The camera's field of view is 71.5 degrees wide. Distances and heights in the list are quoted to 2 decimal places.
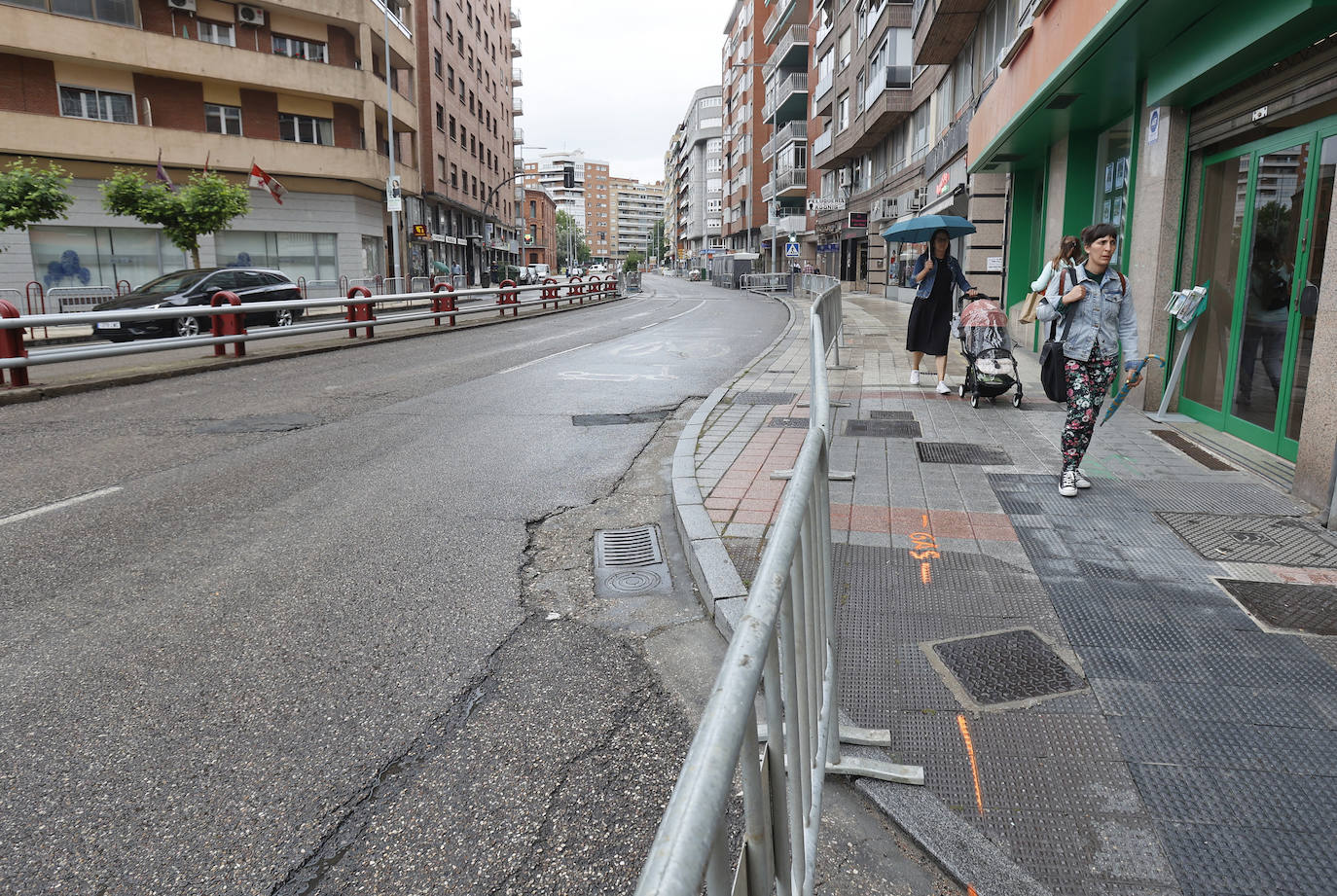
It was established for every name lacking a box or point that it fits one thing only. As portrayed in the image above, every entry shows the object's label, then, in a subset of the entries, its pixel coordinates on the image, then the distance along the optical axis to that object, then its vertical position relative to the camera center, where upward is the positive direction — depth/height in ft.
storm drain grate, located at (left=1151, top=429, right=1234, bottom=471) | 23.44 -4.74
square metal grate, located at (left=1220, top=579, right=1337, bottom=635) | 13.43 -4.98
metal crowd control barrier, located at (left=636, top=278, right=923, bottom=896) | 3.56 -2.42
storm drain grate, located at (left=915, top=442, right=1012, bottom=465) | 24.50 -4.83
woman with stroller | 35.12 -1.11
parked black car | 63.62 -1.45
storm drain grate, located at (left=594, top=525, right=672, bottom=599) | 15.87 -5.27
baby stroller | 32.35 -2.66
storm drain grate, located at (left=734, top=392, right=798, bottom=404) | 34.27 -4.62
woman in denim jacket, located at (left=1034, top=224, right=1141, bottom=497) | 20.59 -1.34
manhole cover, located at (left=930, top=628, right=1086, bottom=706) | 11.69 -5.16
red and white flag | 96.14 +9.40
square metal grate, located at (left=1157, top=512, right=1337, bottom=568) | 16.36 -4.91
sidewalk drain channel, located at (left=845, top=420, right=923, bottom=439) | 27.96 -4.75
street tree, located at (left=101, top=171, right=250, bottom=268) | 86.12 +6.62
